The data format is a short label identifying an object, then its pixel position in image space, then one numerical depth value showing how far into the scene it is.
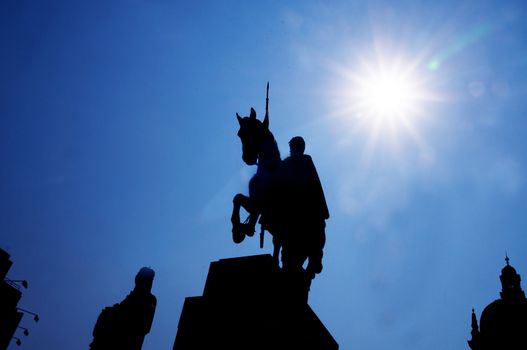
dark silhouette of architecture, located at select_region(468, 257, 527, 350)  43.10
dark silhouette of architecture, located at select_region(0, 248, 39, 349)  33.38
